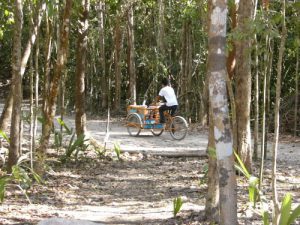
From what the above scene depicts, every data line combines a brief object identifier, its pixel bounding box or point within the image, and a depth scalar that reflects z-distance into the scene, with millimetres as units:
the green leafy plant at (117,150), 11486
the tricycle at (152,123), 15352
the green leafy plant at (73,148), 11031
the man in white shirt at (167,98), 15219
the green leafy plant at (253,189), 6379
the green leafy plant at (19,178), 7117
